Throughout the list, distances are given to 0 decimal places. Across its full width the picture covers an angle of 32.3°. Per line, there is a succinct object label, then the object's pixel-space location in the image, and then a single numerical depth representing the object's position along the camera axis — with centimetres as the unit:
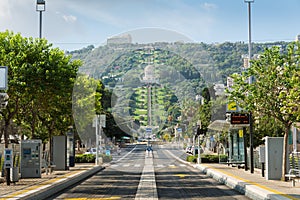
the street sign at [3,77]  1878
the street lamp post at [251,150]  3117
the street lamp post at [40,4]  3591
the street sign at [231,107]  3321
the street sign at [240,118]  3186
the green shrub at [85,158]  5259
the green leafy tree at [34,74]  2764
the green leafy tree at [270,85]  2419
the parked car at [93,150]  6906
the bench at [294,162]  2557
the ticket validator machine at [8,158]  2391
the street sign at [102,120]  5196
